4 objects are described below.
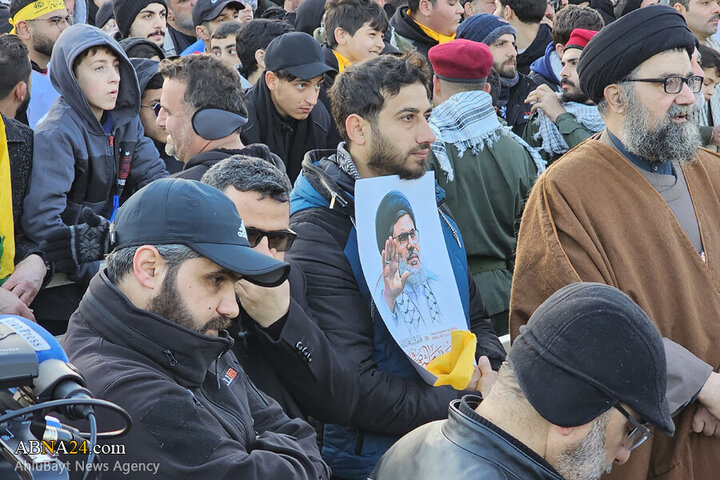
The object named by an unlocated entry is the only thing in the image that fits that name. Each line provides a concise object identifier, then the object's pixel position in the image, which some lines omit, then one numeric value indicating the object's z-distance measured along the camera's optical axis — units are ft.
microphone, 12.21
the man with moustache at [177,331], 15.55
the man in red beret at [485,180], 33.19
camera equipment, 11.21
